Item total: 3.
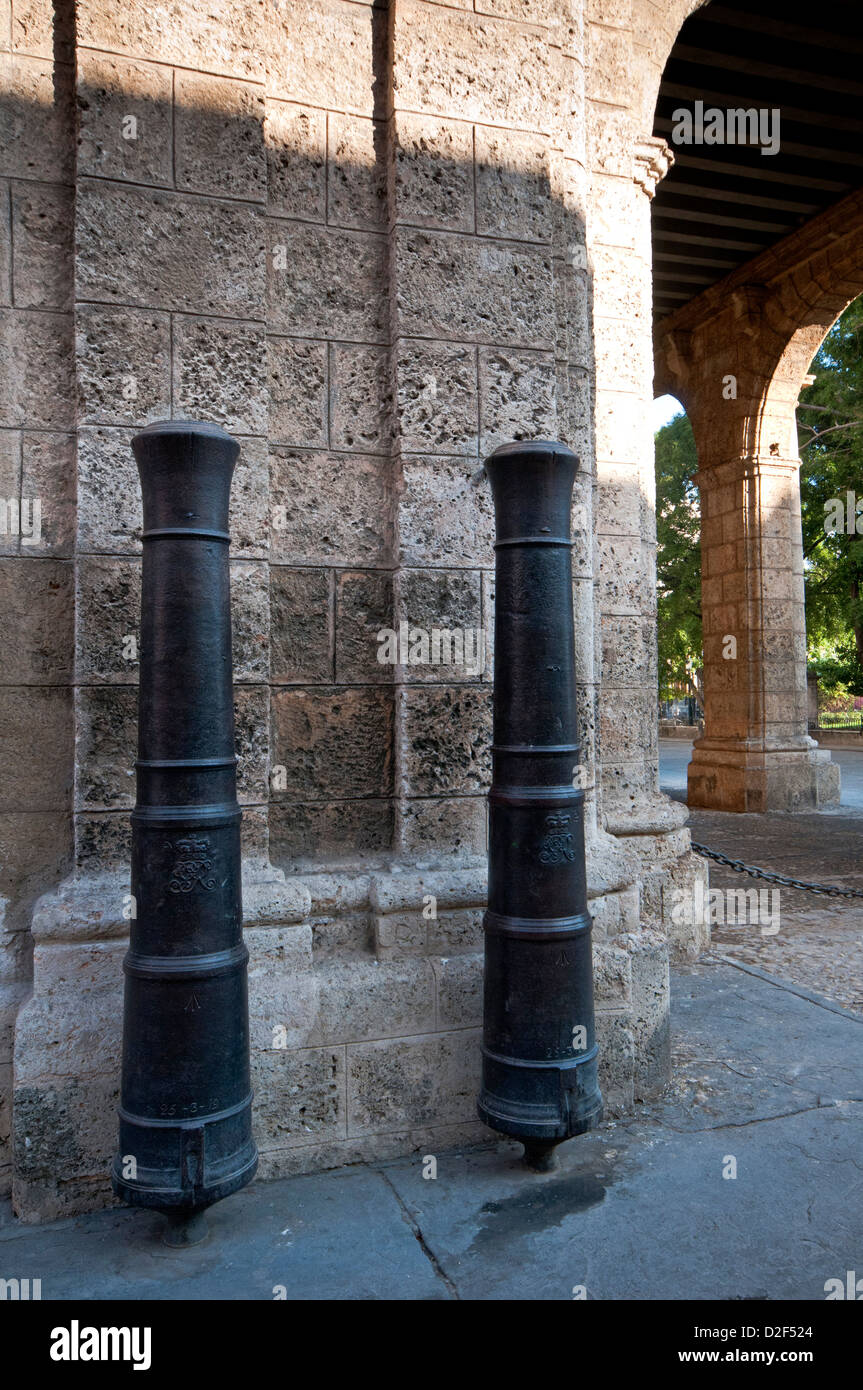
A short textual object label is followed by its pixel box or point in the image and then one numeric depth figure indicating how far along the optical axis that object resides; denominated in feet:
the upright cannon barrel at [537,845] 8.39
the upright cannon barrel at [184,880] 7.24
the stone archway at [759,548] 35.47
